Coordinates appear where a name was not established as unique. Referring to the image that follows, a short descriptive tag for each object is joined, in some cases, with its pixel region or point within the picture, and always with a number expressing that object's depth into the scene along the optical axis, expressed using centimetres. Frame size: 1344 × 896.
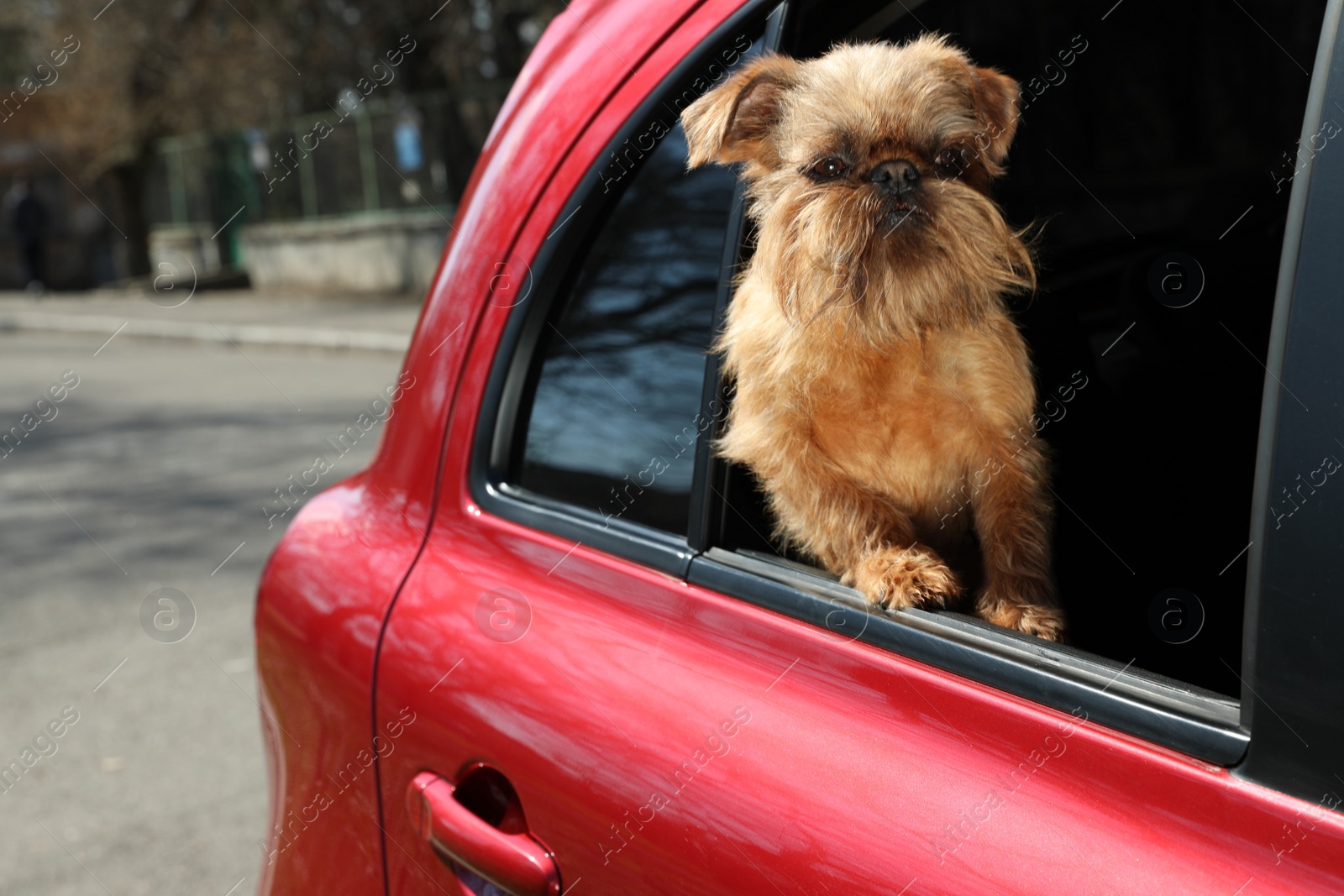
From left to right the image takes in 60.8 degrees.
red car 106
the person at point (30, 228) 2625
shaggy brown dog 146
